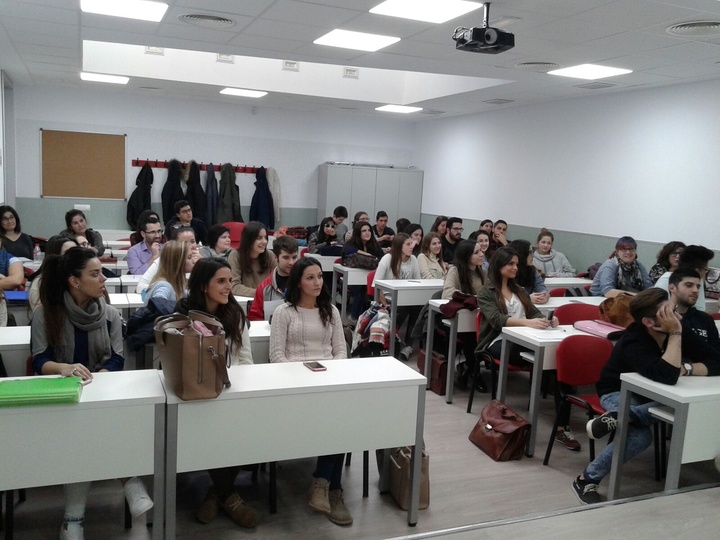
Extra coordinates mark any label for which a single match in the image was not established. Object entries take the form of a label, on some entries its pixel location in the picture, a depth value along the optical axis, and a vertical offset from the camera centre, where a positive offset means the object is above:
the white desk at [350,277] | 7.03 -1.00
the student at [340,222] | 9.39 -0.50
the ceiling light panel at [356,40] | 5.27 +1.32
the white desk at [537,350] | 4.00 -0.97
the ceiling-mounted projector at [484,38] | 4.29 +1.12
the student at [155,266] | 4.52 -0.67
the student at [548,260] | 7.72 -0.73
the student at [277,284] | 4.30 -0.70
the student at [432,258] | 6.62 -0.69
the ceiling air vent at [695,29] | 4.39 +1.33
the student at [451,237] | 7.97 -0.55
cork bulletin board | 9.86 +0.16
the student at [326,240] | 8.05 -0.74
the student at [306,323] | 3.49 -0.77
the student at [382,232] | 8.85 -0.63
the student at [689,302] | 3.76 -0.58
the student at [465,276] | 5.34 -0.69
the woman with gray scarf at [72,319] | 2.89 -0.69
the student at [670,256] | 6.02 -0.46
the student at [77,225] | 6.49 -0.54
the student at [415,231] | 7.61 -0.46
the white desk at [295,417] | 2.59 -1.03
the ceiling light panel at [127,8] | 4.59 +1.28
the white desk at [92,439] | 2.35 -1.03
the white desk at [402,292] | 5.71 -0.94
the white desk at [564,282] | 6.62 -0.86
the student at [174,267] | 3.97 -0.56
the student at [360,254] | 7.05 -0.73
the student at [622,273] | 6.14 -0.67
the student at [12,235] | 6.18 -0.65
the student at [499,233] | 8.60 -0.48
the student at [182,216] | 7.51 -0.44
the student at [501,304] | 4.53 -0.79
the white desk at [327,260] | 7.96 -0.92
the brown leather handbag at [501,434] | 3.91 -1.50
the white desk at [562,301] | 5.23 -0.88
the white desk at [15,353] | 3.18 -0.94
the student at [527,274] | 5.63 -0.67
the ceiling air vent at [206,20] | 4.76 +1.26
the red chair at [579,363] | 3.80 -0.99
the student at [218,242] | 6.06 -0.59
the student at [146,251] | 5.73 -0.68
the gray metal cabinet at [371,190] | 11.38 +0.02
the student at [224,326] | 3.02 -0.74
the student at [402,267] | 6.22 -0.76
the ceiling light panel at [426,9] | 4.32 +1.32
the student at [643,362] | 3.25 -0.83
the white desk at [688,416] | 2.99 -1.01
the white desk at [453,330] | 4.94 -1.07
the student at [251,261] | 5.11 -0.65
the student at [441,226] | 8.30 -0.41
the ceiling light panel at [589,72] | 6.28 +1.39
